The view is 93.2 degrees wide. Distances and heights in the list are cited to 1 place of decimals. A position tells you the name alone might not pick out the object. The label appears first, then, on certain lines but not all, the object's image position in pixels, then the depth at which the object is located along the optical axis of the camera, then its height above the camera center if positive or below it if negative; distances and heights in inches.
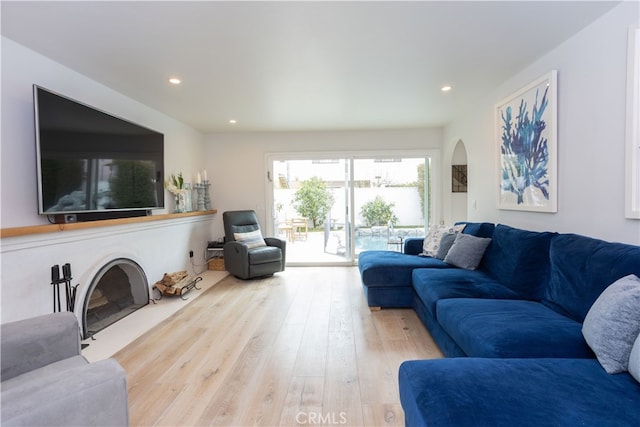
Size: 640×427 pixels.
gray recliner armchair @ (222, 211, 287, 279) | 172.9 -25.1
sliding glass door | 208.8 +6.7
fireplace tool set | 88.7 -23.3
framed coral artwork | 96.6 +20.0
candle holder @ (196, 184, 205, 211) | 194.2 +5.9
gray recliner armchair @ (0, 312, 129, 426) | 37.9 -25.0
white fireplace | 79.4 -17.0
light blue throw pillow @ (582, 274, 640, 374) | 50.7 -21.6
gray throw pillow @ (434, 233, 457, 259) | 136.1 -18.5
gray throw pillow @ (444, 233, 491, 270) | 118.1 -19.1
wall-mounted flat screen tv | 86.3 +16.9
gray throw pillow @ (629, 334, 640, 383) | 47.0 -25.3
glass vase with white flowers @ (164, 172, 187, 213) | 160.7 +9.4
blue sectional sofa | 42.6 -28.4
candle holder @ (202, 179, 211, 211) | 197.9 +8.6
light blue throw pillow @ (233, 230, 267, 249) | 182.9 -19.7
